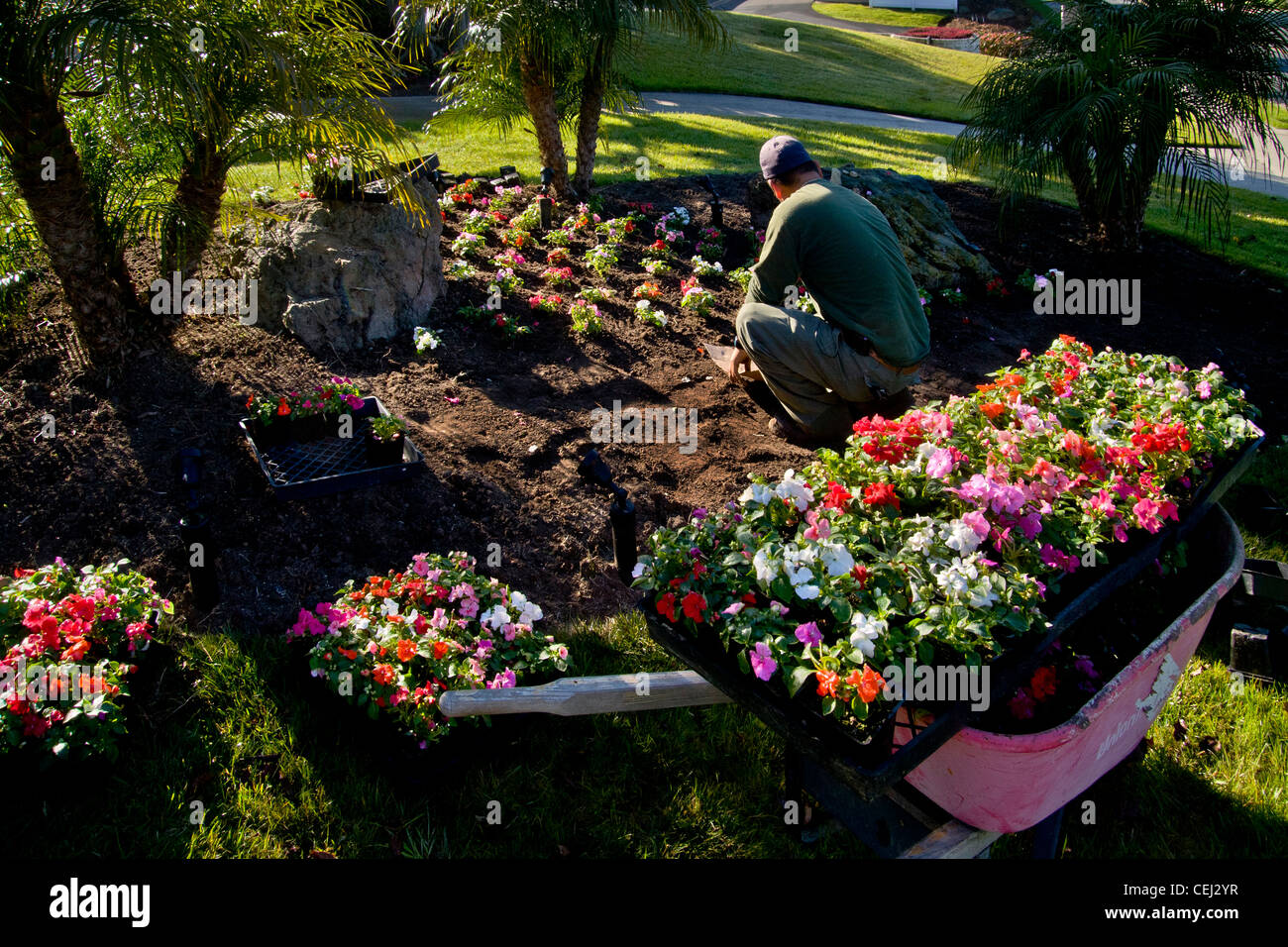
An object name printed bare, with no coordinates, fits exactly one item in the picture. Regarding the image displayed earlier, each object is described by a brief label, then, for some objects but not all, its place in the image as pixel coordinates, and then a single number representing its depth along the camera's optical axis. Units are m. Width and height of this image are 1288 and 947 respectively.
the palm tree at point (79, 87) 3.93
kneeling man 4.94
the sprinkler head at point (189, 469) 3.59
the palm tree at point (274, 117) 4.77
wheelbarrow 2.30
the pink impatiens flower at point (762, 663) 2.38
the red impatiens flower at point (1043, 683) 2.98
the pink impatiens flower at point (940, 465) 2.92
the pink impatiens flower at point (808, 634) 2.44
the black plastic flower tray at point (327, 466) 4.33
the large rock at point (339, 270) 5.68
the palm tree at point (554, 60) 7.03
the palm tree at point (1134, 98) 6.92
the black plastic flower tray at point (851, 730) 2.20
